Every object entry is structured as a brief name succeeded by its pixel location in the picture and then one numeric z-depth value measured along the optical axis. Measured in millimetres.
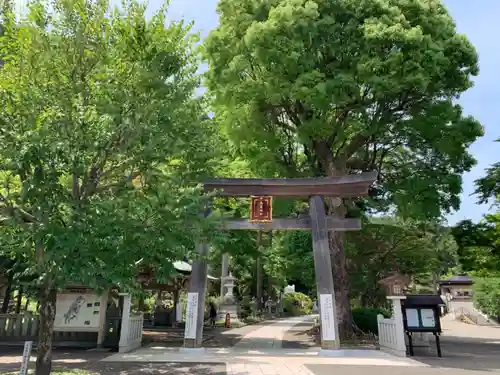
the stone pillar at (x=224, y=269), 26828
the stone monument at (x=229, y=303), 24766
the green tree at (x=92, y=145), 5984
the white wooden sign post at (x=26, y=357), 5621
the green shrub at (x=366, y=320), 17188
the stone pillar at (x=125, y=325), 11612
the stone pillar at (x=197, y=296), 11847
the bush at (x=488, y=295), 31812
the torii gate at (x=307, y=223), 11992
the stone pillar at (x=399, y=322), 11602
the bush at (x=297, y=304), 44250
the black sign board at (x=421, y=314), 12047
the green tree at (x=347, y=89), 13414
